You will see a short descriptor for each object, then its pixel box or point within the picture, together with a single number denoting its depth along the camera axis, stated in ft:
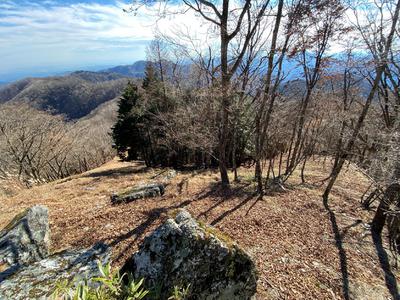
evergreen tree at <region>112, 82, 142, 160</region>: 56.90
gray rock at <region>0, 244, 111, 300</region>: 8.93
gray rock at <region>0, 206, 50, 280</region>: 11.61
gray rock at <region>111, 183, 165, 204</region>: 22.50
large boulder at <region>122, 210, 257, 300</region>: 9.27
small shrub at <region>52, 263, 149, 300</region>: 7.74
